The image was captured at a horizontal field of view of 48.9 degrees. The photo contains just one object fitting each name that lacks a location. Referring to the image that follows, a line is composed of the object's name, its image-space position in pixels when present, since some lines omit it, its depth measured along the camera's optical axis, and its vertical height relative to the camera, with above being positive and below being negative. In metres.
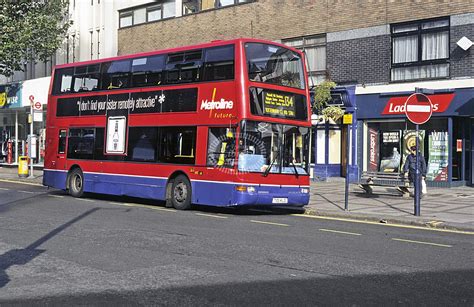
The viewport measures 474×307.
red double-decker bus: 12.42 +0.85
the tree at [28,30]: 27.27 +6.87
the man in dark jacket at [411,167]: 16.34 -0.21
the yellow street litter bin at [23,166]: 25.77 -0.55
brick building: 18.80 +3.74
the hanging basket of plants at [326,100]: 21.77 +2.50
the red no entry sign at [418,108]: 12.27 +1.24
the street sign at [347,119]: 13.57 +1.05
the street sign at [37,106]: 24.98 +2.36
